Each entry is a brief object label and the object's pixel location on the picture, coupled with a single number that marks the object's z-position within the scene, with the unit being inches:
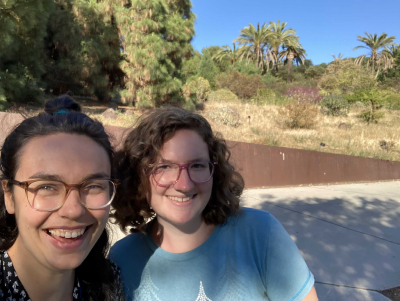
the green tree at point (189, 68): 577.9
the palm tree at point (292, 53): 1326.0
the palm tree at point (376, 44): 1283.2
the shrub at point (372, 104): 571.8
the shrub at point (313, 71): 1659.7
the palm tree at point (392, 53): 1323.8
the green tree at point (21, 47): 316.8
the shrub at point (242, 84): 895.7
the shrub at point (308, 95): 678.9
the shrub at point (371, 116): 564.1
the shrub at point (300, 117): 478.6
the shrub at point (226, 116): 455.2
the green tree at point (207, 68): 1065.5
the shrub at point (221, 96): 752.6
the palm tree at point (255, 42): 1343.5
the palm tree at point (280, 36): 1318.9
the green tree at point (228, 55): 1438.2
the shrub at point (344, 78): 930.1
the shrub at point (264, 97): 717.3
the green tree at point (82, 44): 496.7
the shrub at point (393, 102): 793.6
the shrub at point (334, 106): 616.7
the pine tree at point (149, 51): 460.1
